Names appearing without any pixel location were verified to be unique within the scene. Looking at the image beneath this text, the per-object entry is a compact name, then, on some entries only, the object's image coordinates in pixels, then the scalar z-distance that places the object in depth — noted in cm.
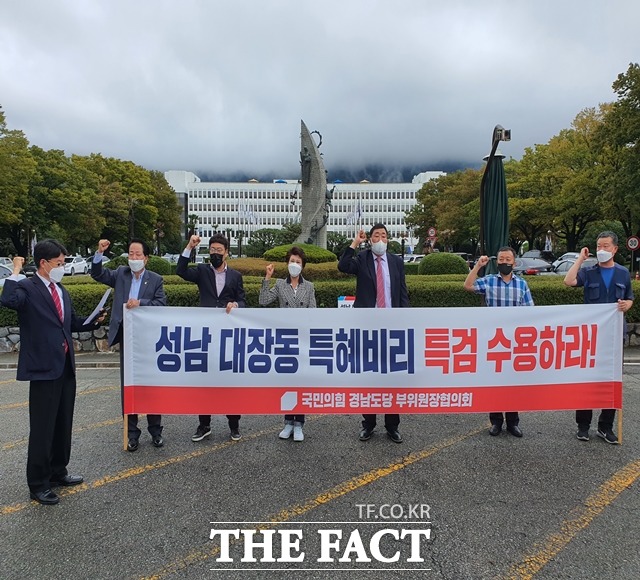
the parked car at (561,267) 2532
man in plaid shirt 489
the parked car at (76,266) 2945
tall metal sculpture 2569
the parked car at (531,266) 2633
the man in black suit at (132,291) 459
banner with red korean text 454
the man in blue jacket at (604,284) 475
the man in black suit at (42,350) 354
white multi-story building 11294
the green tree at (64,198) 3509
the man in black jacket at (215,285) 479
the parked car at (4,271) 1768
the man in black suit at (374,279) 483
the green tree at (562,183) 3006
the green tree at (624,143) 2298
